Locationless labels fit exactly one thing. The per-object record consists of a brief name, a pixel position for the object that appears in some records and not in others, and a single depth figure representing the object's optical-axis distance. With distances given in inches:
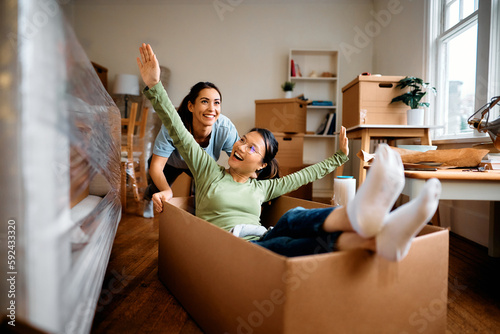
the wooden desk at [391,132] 85.8
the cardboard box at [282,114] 127.4
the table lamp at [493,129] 47.1
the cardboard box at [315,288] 23.4
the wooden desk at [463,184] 36.6
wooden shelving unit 158.9
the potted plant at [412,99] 85.7
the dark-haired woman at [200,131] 60.6
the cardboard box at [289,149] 127.4
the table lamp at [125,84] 157.9
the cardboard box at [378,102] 91.6
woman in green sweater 23.2
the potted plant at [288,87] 149.0
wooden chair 115.8
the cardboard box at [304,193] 110.4
